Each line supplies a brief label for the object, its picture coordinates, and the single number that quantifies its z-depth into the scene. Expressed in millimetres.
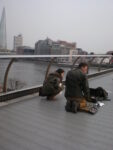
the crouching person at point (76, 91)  4309
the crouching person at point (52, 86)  5004
